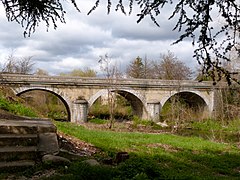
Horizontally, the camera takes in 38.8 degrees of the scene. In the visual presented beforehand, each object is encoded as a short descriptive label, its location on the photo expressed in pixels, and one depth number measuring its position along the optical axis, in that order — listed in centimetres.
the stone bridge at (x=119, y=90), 2720
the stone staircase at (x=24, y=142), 610
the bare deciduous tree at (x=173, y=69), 3912
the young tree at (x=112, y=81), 2300
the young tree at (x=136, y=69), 4734
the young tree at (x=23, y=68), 3597
